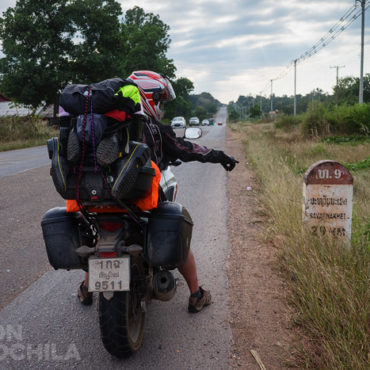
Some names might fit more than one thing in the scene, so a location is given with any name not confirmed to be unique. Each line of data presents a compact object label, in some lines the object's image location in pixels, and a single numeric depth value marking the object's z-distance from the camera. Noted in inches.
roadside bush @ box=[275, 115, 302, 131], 1107.2
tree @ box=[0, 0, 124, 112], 1355.8
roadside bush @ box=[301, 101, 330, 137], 823.0
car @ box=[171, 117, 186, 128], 2026.1
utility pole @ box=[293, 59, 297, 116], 2104.8
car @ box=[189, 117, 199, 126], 2691.9
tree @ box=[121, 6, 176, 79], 2407.7
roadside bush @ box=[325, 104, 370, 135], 796.0
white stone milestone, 161.8
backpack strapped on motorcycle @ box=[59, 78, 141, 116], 93.1
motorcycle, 97.0
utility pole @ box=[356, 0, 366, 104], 1057.0
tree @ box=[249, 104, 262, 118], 3604.8
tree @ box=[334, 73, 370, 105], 2967.5
